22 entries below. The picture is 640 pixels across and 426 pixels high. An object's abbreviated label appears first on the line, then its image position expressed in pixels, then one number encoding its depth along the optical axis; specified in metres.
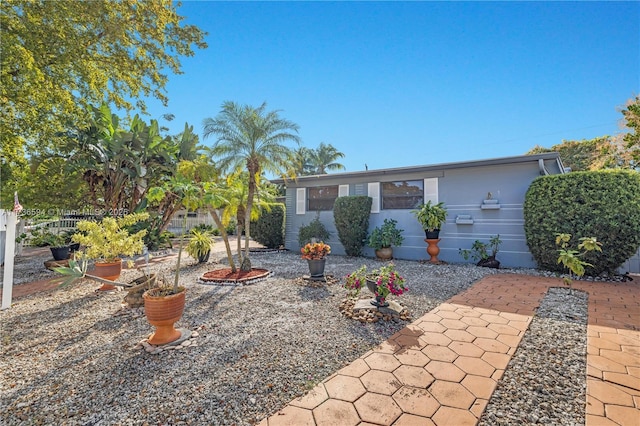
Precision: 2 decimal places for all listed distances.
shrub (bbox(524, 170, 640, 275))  5.79
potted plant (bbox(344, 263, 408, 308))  3.90
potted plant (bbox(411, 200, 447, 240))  8.15
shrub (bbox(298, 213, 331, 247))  10.19
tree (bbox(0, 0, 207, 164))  5.97
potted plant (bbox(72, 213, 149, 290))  4.56
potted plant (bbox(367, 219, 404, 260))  8.93
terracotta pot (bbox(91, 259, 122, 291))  5.40
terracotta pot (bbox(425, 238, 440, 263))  8.37
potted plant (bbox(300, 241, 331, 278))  5.93
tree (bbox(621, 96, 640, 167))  7.80
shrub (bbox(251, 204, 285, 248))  11.82
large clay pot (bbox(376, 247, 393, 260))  9.03
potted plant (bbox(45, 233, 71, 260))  8.00
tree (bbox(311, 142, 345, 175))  23.50
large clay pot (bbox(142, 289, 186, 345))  3.03
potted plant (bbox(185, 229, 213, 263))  7.90
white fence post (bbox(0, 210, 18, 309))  4.47
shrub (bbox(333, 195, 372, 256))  9.37
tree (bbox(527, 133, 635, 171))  10.16
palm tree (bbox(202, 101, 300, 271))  6.98
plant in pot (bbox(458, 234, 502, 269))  7.73
